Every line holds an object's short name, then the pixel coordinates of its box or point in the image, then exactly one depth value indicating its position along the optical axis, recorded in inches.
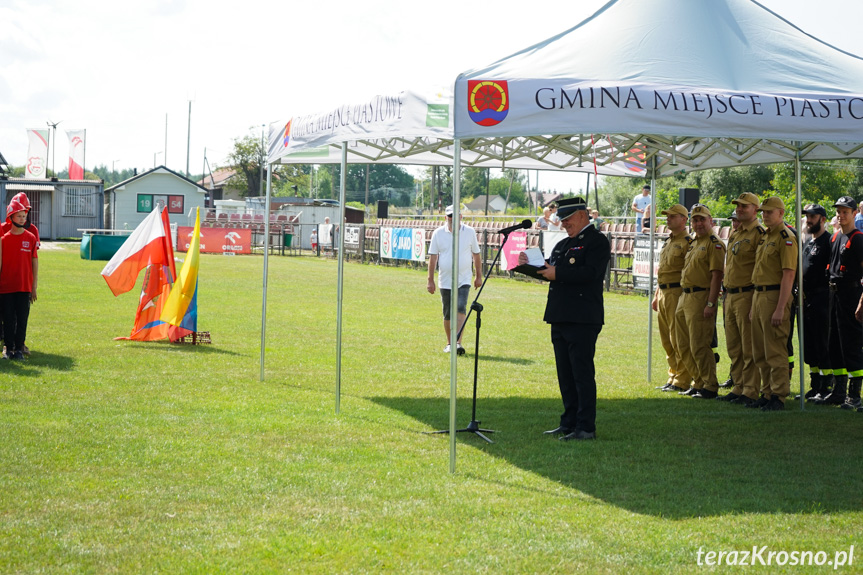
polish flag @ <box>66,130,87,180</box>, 2425.0
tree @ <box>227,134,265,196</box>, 3944.4
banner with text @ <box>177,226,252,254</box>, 1800.0
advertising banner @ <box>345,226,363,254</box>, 1675.7
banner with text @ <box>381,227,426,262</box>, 1424.7
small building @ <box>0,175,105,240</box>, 2338.8
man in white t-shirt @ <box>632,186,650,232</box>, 956.0
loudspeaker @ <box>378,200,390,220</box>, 1820.9
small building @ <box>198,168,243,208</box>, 4089.6
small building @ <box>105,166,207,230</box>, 2573.8
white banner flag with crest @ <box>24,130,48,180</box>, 2367.1
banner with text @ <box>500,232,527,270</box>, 1167.0
